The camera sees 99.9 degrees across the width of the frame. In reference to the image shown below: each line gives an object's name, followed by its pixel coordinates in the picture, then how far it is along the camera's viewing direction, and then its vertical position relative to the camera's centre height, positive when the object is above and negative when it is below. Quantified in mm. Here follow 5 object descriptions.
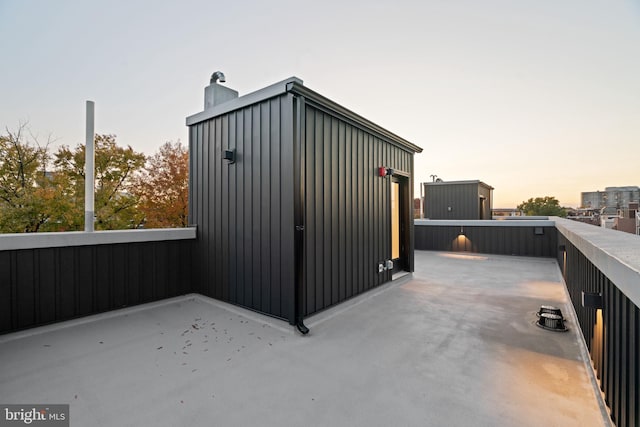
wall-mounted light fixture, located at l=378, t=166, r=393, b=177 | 4359 +714
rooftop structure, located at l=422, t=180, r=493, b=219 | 11570 +646
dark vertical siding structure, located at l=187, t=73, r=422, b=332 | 2871 +193
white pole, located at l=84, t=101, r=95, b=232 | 3244 +609
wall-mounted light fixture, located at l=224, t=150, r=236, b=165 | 3400 +762
